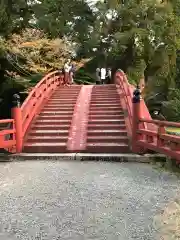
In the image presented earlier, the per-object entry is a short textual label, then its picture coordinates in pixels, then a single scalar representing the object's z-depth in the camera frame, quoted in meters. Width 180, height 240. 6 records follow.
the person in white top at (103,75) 13.37
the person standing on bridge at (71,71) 11.97
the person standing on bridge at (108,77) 13.93
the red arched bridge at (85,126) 6.17
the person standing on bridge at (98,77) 13.39
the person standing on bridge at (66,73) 11.80
